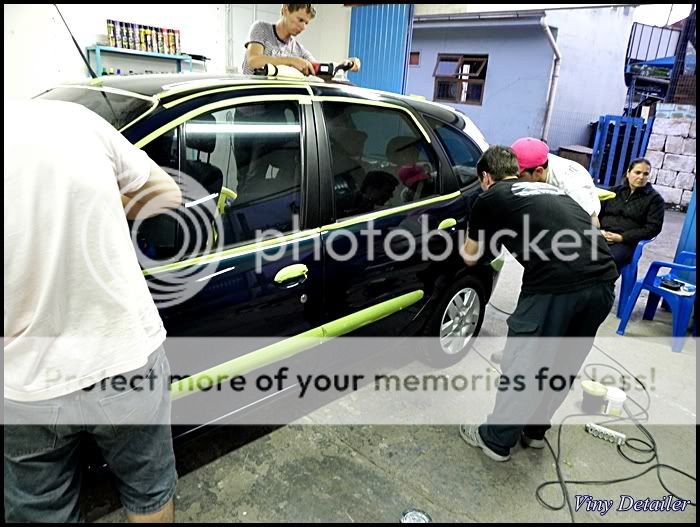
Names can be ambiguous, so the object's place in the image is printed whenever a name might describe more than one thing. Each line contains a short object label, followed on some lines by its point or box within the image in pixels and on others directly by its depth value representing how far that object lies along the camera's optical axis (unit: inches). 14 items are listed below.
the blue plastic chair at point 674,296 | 135.3
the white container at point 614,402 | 103.3
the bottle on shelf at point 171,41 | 202.1
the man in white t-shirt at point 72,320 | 38.5
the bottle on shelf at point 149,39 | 196.1
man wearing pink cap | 110.5
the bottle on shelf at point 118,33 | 187.3
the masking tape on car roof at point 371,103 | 86.4
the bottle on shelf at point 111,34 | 185.8
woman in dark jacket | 148.5
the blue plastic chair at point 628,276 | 149.9
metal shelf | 182.9
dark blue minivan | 67.8
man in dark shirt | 80.9
